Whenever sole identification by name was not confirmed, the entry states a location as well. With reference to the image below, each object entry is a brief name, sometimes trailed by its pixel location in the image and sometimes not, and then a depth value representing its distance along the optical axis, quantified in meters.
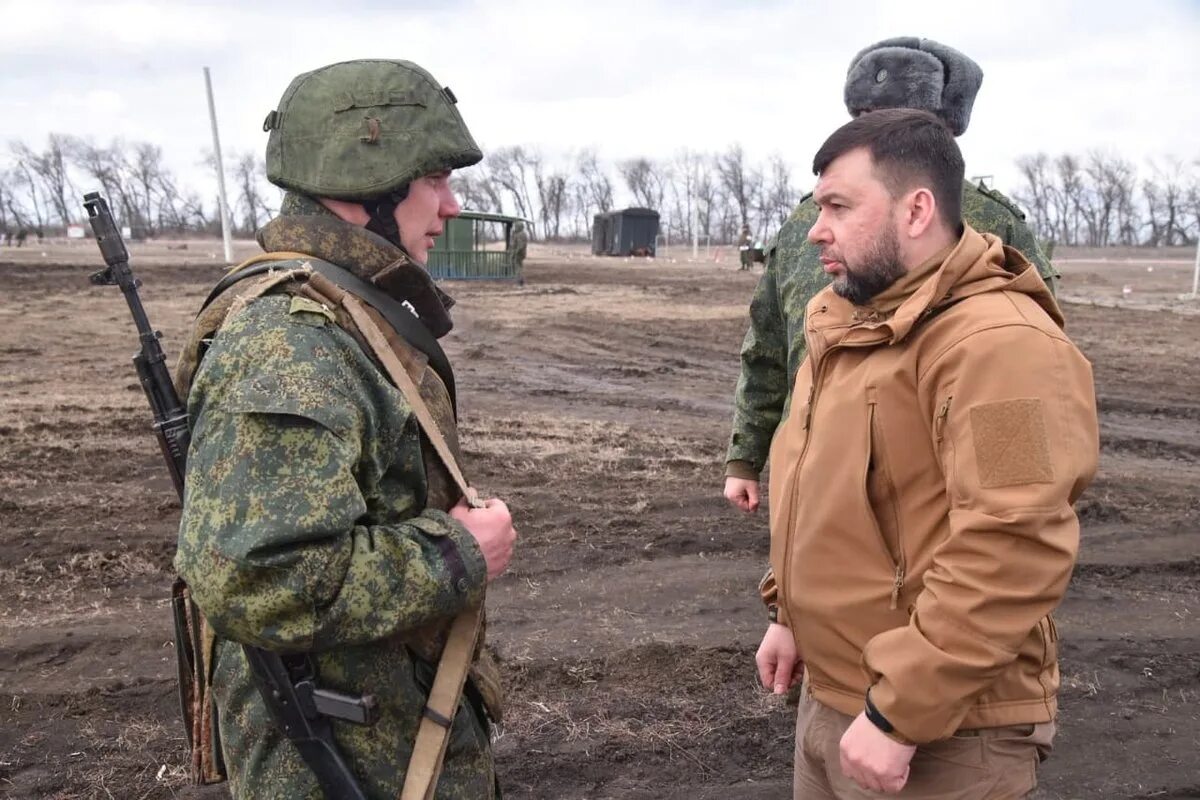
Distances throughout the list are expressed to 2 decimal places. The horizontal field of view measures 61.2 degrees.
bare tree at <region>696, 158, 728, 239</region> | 86.90
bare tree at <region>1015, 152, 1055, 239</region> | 84.56
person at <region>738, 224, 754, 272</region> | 31.64
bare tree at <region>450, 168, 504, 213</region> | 72.94
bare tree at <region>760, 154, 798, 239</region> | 84.44
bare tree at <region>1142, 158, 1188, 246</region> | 77.25
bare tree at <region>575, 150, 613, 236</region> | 92.56
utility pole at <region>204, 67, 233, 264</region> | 32.03
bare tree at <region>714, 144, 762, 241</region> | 85.81
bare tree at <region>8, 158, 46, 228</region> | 73.62
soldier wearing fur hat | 3.00
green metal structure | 28.52
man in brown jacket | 1.76
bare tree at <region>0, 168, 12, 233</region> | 70.54
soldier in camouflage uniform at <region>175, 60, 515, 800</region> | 1.64
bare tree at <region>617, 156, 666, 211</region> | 90.94
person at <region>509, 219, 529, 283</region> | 28.66
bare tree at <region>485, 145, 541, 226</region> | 87.38
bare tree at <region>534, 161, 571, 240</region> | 90.06
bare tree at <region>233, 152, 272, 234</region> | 80.31
